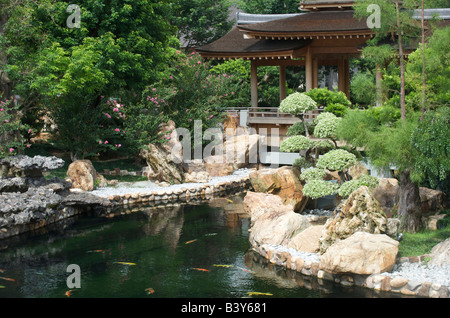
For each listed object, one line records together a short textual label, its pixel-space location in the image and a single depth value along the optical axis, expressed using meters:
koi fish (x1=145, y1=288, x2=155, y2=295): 9.97
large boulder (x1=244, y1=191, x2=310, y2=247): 12.23
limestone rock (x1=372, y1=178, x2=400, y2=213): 14.79
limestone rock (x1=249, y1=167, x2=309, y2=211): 15.66
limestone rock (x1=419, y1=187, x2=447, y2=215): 13.67
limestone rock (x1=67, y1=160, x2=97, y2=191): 17.30
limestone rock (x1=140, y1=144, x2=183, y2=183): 18.84
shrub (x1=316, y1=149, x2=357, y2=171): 13.35
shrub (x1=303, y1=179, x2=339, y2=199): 13.46
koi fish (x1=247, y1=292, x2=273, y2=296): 9.82
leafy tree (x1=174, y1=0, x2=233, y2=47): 34.25
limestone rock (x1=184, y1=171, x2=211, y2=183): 19.30
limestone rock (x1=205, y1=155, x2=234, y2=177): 20.75
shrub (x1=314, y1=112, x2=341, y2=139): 14.13
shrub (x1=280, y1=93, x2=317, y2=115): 14.86
